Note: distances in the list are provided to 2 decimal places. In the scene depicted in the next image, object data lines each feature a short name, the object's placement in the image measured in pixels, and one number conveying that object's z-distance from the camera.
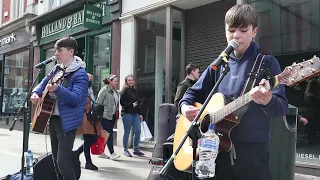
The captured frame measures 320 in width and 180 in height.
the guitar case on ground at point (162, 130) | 3.96
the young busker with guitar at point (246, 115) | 2.09
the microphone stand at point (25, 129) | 4.14
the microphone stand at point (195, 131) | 2.06
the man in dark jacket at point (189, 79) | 5.82
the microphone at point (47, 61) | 3.96
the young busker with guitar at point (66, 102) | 3.47
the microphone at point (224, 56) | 2.07
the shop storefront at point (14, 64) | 14.72
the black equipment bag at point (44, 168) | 4.15
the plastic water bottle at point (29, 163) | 3.94
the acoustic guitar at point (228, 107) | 1.97
